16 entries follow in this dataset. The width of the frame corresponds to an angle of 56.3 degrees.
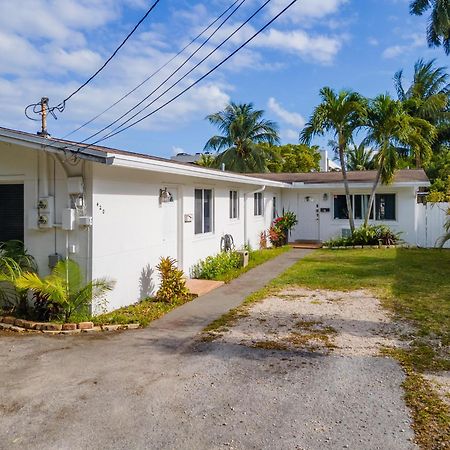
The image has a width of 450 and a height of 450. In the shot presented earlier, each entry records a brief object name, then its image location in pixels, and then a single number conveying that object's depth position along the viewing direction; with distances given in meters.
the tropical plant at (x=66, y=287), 6.04
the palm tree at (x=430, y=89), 28.55
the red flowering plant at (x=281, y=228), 17.42
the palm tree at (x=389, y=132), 14.76
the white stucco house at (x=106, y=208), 6.62
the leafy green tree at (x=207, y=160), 35.13
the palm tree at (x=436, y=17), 21.09
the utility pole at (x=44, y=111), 10.70
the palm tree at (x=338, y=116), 15.11
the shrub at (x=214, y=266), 10.44
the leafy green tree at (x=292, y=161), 36.39
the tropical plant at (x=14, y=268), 6.59
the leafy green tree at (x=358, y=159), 33.47
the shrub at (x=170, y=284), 7.97
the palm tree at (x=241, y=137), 33.00
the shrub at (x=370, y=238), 16.28
